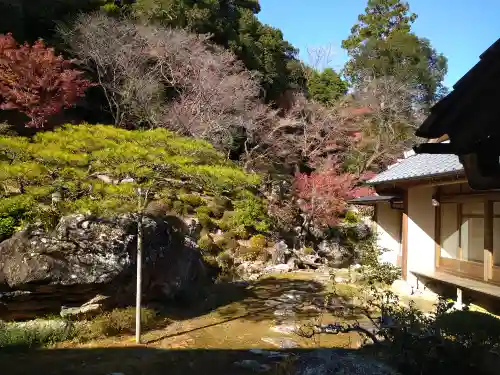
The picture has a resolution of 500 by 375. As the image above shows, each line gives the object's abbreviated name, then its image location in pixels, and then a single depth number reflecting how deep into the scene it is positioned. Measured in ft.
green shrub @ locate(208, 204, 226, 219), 55.06
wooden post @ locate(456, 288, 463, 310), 26.66
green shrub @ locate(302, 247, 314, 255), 55.44
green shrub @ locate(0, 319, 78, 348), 19.19
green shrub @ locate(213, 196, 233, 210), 55.88
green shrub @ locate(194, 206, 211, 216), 52.97
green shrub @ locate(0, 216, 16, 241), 20.44
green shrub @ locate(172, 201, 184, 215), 49.21
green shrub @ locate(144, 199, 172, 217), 28.34
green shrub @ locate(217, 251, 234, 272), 45.24
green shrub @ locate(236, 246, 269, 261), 48.93
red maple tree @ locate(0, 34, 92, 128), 36.70
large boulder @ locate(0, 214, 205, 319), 20.07
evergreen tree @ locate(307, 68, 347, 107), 83.30
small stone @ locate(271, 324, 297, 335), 23.00
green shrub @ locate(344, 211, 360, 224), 66.94
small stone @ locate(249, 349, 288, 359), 18.43
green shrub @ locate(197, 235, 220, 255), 46.66
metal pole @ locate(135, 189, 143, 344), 20.26
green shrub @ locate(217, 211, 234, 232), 53.06
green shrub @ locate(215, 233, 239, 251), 49.55
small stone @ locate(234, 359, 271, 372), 17.08
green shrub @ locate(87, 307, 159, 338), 21.03
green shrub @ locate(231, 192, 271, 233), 53.47
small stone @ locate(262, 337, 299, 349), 20.31
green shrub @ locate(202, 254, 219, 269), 43.10
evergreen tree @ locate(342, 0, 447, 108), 79.71
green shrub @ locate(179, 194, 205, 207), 52.55
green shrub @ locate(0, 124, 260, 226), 14.80
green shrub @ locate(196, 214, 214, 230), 51.21
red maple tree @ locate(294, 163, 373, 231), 58.13
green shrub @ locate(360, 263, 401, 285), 35.32
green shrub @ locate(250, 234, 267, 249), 51.05
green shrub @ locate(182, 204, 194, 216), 51.37
